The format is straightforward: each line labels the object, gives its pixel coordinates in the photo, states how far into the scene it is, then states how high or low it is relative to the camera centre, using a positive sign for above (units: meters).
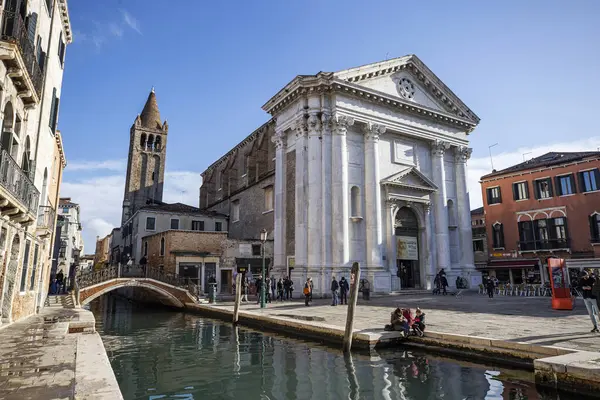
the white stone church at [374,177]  20.22 +5.25
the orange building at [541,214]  24.41 +3.73
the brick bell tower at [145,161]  44.78 +12.99
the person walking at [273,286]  20.44 -0.63
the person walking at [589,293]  8.66 -0.48
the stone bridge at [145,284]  20.05 -0.48
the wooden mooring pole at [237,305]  14.30 -1.10
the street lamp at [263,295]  16.37 -0.87
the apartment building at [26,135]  8.08 +3.56
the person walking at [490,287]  19.03 -0.71
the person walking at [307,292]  16.66 -0.77
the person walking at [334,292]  16.50 -0.77
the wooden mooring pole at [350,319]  8.98 -1.02
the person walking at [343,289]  17.19 -0.68
